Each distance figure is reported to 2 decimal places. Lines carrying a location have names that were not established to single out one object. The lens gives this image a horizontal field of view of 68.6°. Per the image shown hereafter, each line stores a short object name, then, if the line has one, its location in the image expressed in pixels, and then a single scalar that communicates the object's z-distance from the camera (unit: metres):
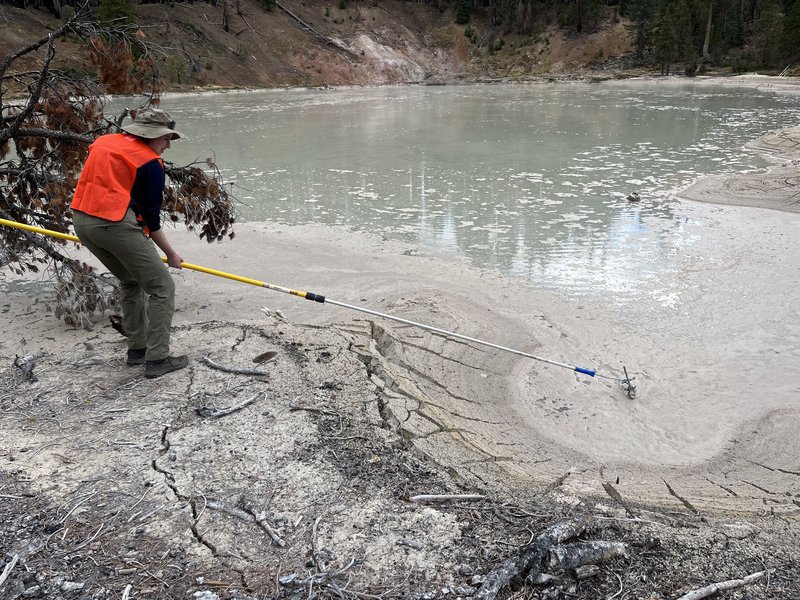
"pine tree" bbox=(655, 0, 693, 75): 40.44
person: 3.33
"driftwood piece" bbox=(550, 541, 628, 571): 2.16
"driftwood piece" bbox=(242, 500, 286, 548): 2.34
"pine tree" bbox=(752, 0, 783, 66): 37.59
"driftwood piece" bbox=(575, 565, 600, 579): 2.13
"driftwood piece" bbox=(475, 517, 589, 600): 2.08
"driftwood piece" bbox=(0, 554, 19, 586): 2.08
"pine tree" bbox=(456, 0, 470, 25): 54.09
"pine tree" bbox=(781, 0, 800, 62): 34.88
